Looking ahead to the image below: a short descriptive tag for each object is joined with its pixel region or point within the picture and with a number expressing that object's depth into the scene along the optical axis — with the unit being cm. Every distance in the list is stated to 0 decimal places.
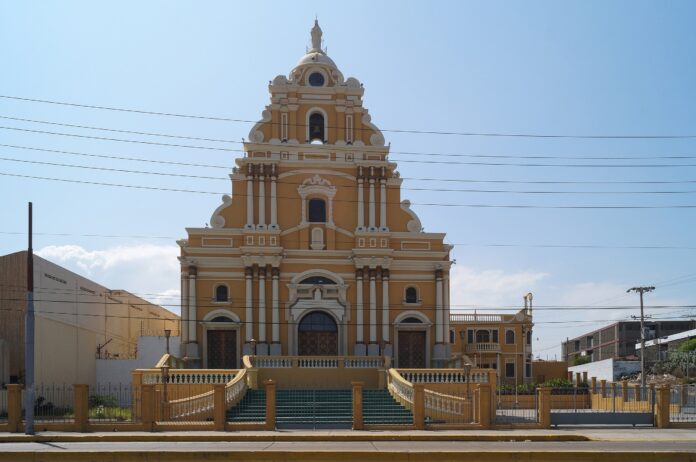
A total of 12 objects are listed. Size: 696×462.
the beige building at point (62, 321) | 3869
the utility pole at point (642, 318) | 5153
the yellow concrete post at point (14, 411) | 2650
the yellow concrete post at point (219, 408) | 2662
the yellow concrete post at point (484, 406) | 2748
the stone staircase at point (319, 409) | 2828
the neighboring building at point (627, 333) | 10125
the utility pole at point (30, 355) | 2508
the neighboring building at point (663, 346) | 8312
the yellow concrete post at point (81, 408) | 2638
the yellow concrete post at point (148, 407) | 2648
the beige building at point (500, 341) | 5556
